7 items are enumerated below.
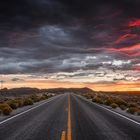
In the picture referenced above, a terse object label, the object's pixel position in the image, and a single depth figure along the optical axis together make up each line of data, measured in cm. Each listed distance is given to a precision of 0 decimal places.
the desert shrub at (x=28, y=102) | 3216
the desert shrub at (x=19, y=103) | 2897
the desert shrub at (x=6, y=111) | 1905
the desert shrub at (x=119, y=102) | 3248
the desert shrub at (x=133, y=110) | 2141
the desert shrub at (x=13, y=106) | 2558
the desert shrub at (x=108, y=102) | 3304
